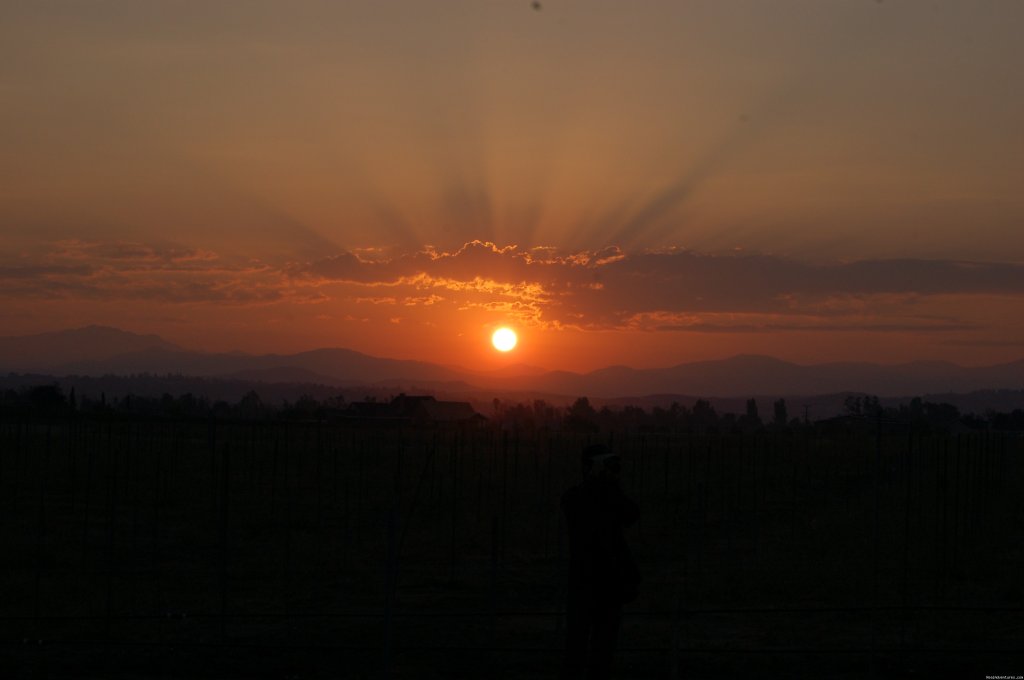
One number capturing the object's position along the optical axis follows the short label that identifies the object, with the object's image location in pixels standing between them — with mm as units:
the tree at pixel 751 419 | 140000
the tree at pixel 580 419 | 100375
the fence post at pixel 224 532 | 13456
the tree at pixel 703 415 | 171625
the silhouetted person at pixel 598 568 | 8570
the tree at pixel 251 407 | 122731
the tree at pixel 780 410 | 169788
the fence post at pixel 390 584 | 10148
